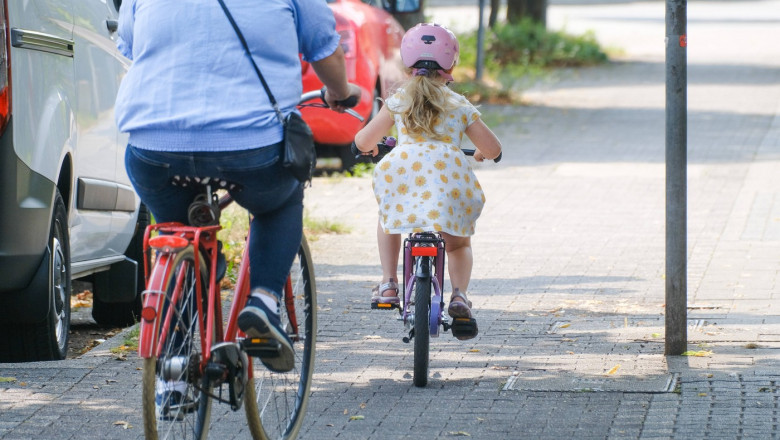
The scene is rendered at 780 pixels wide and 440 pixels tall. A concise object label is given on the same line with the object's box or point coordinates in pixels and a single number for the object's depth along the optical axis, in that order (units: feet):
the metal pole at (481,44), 129.29
